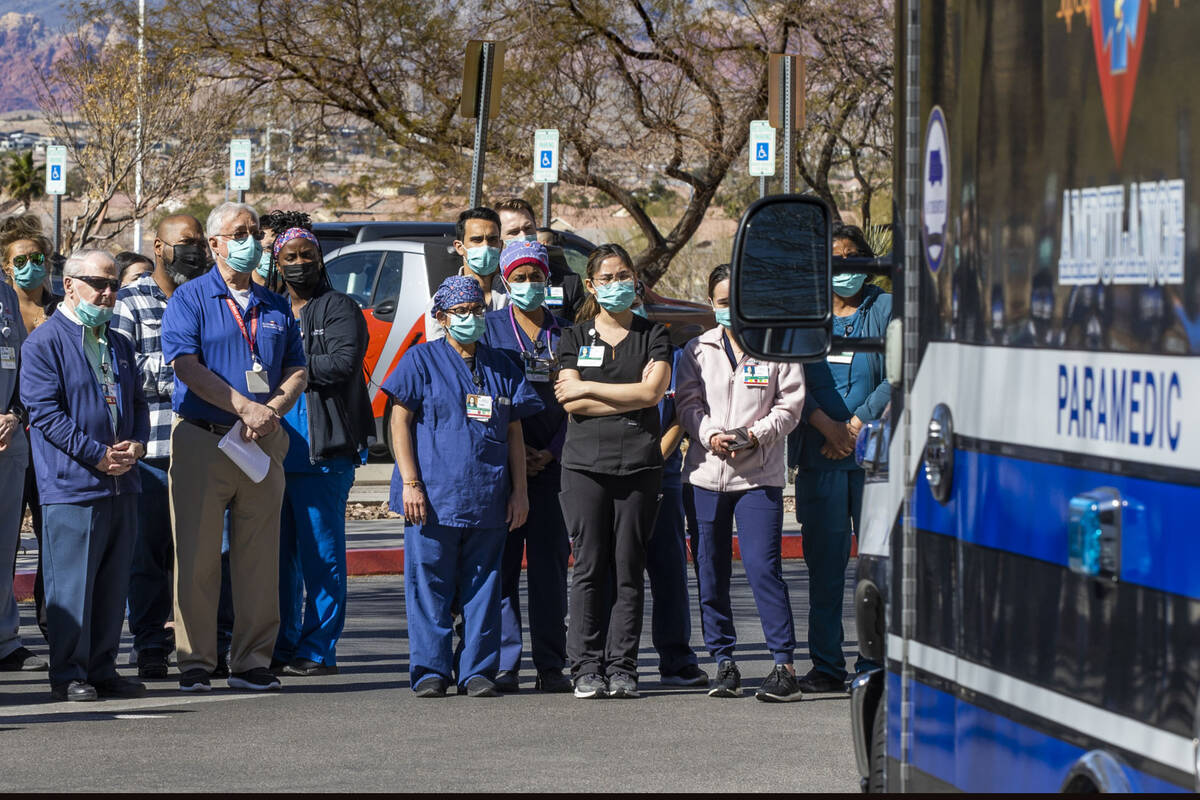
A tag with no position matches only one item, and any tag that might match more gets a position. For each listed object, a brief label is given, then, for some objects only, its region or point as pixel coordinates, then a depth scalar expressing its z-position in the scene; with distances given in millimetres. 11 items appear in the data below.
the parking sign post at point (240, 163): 37344
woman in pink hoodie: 17219
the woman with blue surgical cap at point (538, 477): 17844
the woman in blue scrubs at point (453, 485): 17219
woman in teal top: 17437
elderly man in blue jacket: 16344
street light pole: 54244
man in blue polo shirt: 17078
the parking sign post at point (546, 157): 33562
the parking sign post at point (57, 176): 44625
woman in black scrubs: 17047
